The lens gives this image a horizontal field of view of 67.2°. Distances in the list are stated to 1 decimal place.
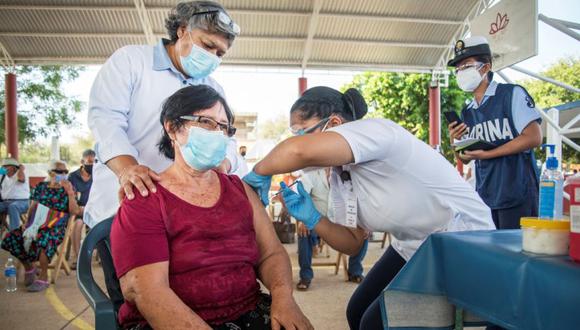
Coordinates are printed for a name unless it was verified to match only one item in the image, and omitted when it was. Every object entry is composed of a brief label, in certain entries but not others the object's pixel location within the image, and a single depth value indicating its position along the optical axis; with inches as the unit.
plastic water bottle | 180.4
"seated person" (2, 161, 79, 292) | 183.0
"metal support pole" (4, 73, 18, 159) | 431.8
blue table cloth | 38.6
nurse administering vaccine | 57.8
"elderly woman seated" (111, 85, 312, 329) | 54.3
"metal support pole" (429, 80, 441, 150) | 465.1
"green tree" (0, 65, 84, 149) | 759.7
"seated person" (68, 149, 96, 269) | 254.2
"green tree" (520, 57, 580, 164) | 1194.6
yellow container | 44.1
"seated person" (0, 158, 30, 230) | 300.9
